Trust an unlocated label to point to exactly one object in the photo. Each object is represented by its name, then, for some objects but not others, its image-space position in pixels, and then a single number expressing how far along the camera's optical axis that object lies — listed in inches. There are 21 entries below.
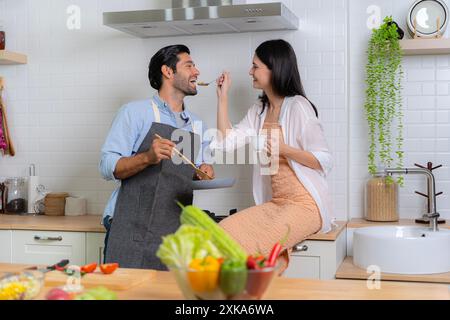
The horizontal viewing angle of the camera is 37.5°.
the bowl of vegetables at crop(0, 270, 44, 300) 67.7
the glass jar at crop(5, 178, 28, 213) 183.6
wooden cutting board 79.0
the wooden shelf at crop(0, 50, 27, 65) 179.7
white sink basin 136.7
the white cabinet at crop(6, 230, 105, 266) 157.8
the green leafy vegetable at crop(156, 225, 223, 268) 62.4
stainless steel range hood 147.3
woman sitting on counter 136.0
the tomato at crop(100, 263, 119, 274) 84.1
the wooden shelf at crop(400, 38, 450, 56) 153.1
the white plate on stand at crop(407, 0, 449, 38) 156.7
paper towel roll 183.2
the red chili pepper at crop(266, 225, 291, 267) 65.5
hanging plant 158.2
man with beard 138.8
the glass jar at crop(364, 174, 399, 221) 159.3
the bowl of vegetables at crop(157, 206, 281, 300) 61.2
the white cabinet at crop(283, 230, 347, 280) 140.3
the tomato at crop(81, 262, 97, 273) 84.6
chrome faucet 152.6
